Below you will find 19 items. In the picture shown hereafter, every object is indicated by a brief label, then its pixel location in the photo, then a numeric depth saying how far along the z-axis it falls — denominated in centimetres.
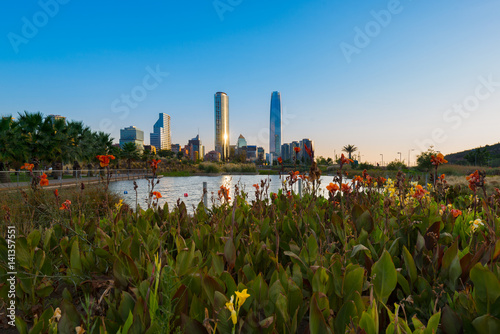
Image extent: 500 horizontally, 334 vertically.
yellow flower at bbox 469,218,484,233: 189
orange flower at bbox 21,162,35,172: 346
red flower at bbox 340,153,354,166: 284
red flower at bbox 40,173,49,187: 338
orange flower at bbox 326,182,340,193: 278
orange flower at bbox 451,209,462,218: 230
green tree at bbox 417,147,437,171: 3812
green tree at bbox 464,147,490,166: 5855
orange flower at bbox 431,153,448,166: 307
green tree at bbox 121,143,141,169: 4950
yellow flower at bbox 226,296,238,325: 72
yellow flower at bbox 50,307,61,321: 98
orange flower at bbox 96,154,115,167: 298
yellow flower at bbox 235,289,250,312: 74
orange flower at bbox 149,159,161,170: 329
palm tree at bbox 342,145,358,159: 7414
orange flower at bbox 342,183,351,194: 293
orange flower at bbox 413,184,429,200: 293
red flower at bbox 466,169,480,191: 261
